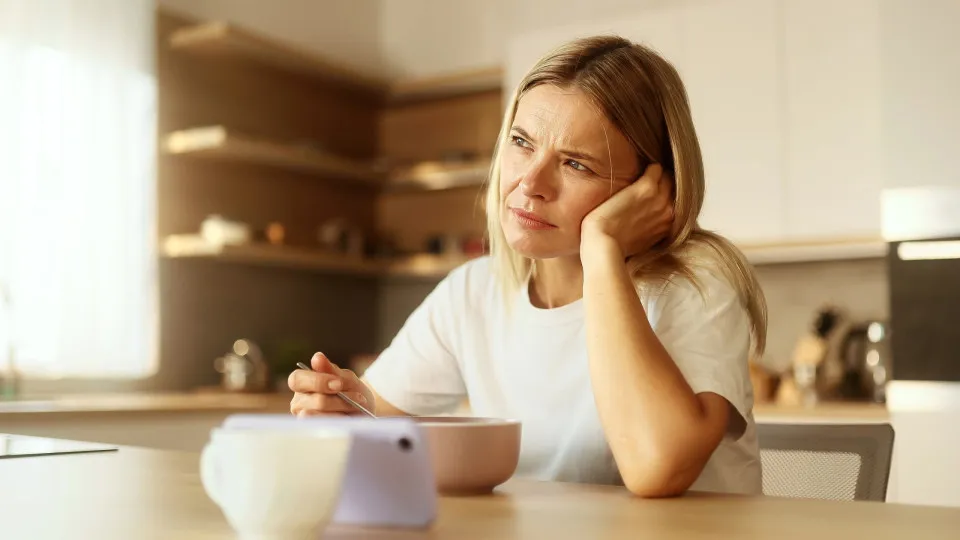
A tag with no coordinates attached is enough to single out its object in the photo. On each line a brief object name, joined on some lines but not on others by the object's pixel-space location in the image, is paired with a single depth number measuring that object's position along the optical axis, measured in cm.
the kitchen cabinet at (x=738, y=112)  337
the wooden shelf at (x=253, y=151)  361
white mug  61
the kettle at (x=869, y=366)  330
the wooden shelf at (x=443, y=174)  408
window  316
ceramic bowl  93
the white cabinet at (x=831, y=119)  320
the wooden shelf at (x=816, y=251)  329
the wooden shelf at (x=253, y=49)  360
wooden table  73
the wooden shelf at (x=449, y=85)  418
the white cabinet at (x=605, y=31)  357
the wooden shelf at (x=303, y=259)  362
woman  112
